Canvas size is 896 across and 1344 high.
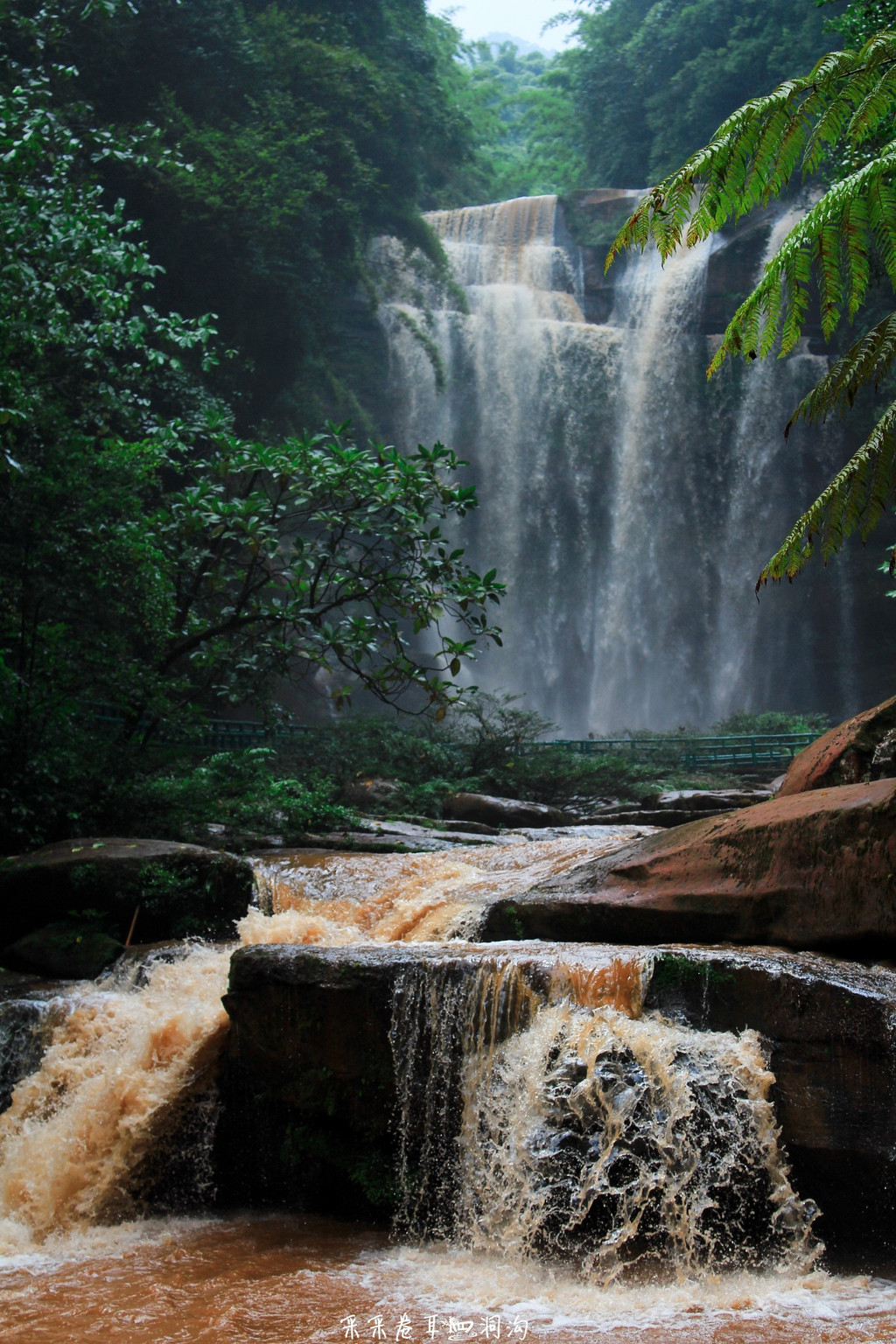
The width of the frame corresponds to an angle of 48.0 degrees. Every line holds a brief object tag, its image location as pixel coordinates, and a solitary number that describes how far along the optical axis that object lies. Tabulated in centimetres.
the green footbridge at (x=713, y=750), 1808
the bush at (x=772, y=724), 2073
